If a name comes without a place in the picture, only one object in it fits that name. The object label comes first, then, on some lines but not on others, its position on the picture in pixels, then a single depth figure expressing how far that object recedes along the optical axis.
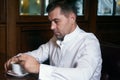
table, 1.48
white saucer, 1.51
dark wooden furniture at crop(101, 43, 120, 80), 1.60
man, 1.27
